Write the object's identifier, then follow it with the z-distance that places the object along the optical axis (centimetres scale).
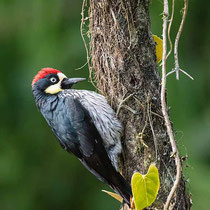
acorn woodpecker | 702
